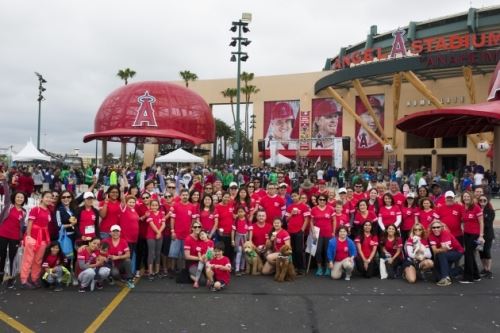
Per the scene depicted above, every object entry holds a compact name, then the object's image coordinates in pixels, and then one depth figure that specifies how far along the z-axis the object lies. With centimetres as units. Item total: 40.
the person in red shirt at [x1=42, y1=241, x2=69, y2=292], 642
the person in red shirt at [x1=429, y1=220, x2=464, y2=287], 697
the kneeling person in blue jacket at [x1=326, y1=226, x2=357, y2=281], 727
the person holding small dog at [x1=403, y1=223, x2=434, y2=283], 705
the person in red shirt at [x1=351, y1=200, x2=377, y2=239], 776
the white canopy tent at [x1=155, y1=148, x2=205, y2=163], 2484
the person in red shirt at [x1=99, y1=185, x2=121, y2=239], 703
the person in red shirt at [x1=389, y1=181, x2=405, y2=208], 827
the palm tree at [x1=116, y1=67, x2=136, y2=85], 5072
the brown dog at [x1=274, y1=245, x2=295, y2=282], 707
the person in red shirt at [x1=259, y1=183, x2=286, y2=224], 816
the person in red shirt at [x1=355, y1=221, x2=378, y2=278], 730
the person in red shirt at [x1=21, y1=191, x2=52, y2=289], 642
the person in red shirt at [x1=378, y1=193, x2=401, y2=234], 783
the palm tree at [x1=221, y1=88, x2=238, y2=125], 4694
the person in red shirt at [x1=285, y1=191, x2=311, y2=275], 777
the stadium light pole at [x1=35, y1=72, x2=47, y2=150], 3086
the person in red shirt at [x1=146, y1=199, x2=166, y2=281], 722
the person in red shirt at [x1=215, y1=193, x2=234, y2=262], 770
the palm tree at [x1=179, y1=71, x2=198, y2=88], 5028
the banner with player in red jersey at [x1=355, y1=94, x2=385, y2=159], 3759
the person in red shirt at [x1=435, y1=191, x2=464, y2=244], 733
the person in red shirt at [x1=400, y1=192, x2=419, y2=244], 792
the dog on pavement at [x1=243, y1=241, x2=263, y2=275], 746
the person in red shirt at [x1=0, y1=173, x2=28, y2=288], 656
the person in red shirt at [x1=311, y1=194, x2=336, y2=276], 765
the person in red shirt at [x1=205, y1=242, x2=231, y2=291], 653
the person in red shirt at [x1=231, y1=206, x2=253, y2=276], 766
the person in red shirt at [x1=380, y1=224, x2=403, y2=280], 738
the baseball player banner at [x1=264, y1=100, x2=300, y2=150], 4328
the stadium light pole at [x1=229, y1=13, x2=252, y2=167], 2319
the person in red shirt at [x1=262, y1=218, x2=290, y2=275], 736
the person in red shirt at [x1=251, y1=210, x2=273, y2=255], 763
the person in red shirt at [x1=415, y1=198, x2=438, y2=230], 755
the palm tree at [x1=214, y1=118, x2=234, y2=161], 6775
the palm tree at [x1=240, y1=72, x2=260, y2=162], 4578
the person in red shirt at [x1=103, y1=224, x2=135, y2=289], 663
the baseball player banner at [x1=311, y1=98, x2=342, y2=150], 4041
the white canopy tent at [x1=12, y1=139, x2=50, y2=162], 2544
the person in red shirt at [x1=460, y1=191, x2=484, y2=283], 704
